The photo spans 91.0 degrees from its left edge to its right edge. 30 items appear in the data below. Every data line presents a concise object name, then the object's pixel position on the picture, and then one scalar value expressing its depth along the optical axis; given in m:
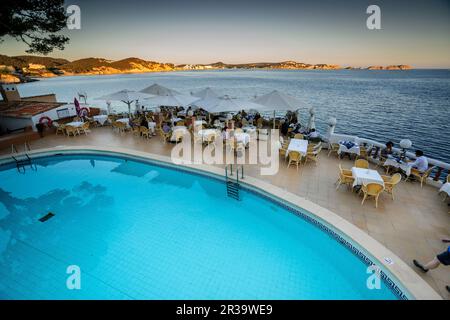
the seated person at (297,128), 10.37
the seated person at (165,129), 10.36
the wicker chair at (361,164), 6.52
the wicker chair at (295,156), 7.33
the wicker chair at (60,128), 11.95
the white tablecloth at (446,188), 5.37
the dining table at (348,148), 7.69
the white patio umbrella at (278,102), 9.09
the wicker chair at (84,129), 12.02
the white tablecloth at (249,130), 10.49
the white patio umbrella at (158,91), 13.15
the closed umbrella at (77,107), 13.38
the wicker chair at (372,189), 5.42
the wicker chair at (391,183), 5.63
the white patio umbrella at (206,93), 12.10
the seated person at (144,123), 11.58
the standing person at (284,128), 11.01
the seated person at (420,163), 6.27
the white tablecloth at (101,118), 13.07
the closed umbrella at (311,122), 9.84
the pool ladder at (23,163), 9.06
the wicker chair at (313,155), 7.76
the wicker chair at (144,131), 11.00
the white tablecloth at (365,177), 5.65
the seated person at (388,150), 7.38
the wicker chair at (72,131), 11.71
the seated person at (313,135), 8.89
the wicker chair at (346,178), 6.07
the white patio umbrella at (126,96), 11.95
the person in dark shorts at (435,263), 3.35
